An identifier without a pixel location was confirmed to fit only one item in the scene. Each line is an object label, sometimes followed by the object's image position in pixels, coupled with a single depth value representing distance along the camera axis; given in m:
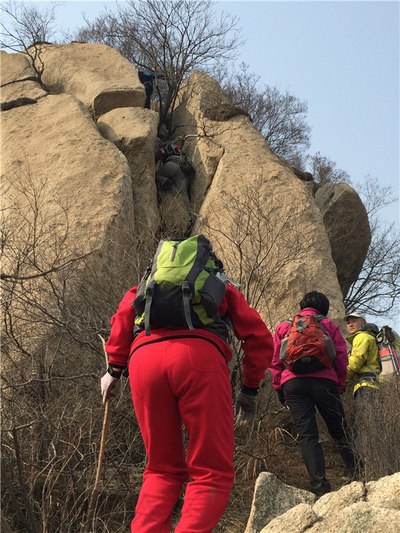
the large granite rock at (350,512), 3.72
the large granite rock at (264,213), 9.05
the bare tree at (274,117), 21.52
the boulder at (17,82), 13.42
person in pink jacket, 6.13
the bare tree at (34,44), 14.74
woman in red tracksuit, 3.60
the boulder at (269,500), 4.81
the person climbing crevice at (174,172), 12.33
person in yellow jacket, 7.09
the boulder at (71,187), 8.95
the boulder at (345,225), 13.12
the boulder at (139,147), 11.27
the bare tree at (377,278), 18.75
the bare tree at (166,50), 14.66
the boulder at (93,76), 13.65
